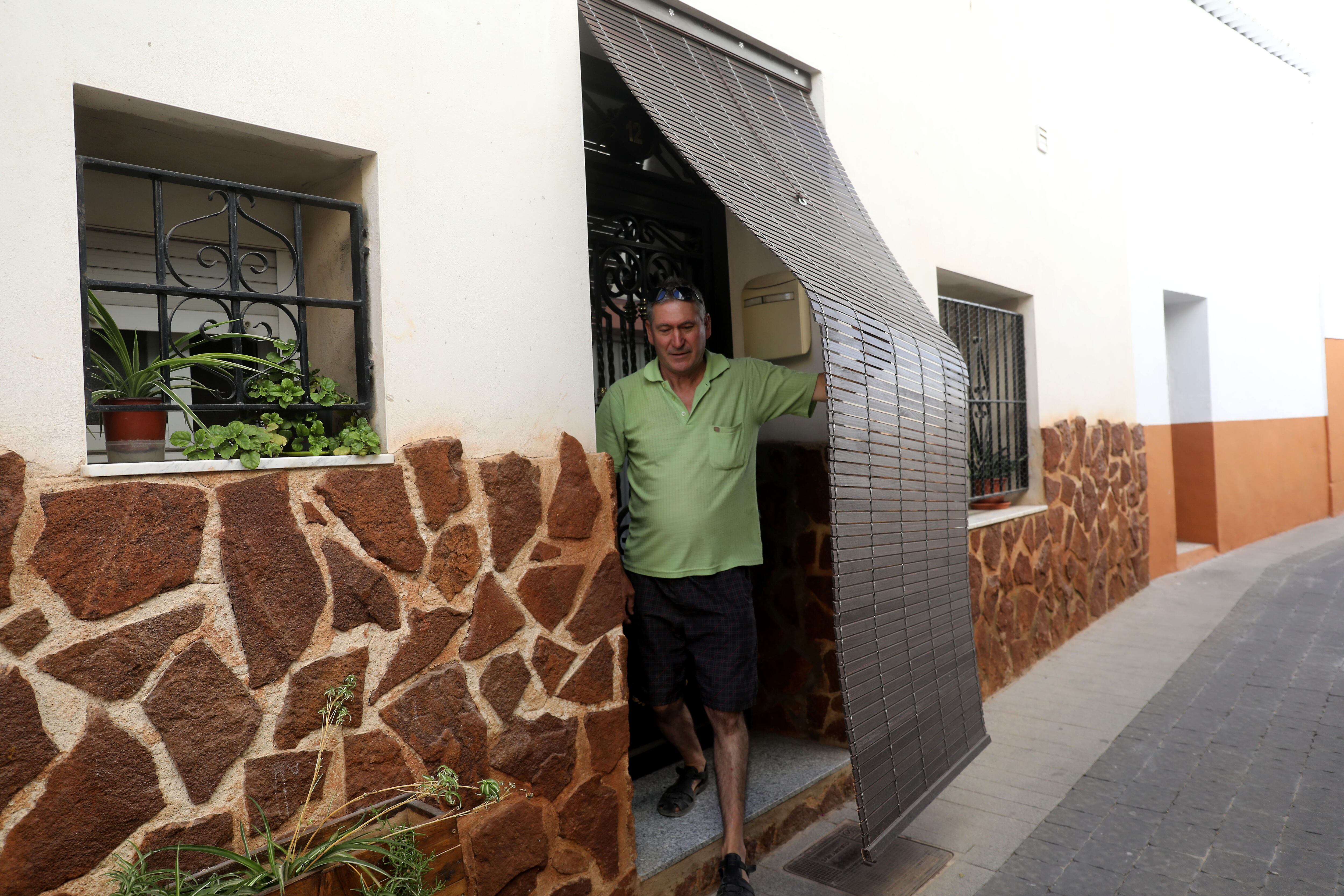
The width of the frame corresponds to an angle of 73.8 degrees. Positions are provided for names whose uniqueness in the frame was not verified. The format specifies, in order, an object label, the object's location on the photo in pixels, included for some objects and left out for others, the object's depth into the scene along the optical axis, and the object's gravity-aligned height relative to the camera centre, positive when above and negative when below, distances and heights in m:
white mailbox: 3.88 +0.62
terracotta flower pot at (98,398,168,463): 1.88 +0.09
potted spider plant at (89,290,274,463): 1.90 +0.20
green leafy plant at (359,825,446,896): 1.87 -0.85
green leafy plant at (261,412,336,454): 2.18 +0.09
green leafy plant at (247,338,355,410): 2.15 +0.22
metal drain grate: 3.13 -1.50
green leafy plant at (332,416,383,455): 2.19 +0.07
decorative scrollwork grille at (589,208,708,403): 3.65 +0.78
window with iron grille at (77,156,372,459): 2.09 +0.50
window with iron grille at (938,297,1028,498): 5.55 +0.37
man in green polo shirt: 3.08 -0.16
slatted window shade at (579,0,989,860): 2.59 +0.12
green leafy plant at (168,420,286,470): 1.95 +0.07
